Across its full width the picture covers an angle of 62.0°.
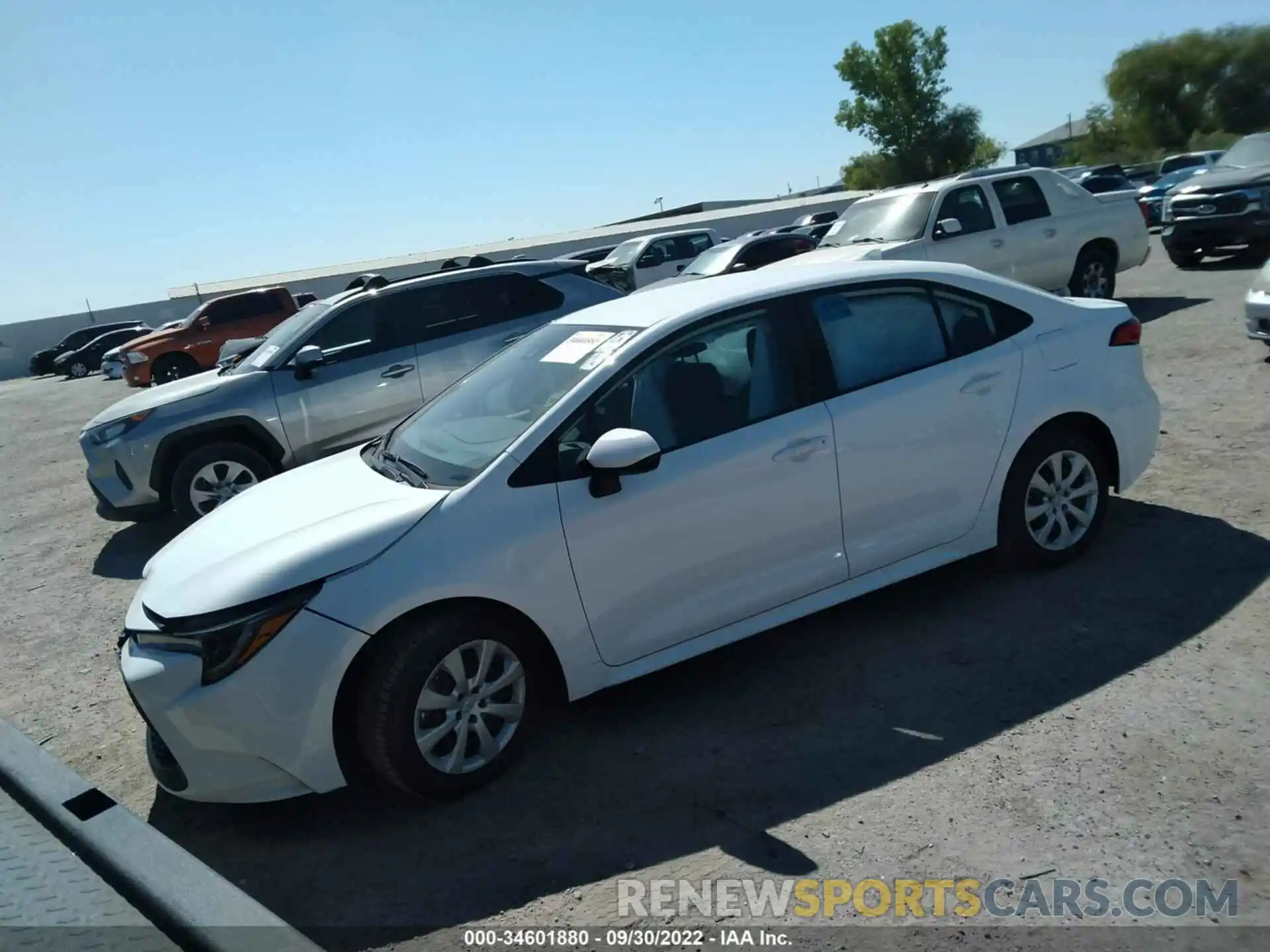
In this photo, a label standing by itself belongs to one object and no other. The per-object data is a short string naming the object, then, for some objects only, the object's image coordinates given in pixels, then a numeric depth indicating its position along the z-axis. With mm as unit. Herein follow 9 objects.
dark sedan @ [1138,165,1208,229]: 26388
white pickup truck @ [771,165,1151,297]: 11531
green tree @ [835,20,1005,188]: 75562
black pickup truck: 14641
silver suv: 7984
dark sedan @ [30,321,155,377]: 40469
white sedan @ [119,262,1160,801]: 3559
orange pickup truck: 21000
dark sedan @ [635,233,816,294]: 16094
